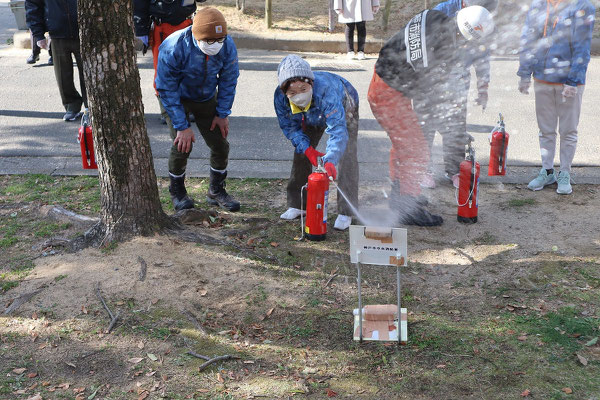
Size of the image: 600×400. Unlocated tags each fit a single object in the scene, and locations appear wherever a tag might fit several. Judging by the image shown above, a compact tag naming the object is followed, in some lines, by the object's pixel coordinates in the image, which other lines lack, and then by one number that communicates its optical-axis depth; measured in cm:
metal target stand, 352
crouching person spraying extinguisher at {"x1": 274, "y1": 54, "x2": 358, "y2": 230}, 456
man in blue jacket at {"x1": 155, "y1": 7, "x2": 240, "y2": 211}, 476
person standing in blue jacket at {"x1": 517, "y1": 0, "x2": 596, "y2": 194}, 526
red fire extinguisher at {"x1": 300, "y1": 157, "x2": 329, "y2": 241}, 470
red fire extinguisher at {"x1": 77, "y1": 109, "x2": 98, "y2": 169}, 547
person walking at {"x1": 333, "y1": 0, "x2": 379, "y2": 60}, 1108
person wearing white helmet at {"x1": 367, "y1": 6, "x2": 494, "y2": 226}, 471
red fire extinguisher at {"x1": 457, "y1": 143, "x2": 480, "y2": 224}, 514
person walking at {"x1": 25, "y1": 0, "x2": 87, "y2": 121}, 746
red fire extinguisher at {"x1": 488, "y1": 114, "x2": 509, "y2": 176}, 571
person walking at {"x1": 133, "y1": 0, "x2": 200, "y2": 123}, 694
